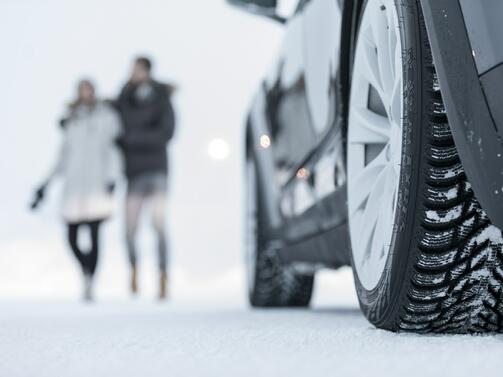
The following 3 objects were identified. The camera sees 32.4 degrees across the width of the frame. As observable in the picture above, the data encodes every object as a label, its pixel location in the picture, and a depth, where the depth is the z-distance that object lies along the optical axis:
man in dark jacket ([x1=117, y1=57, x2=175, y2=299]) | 6.92
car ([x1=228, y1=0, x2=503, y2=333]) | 1.46
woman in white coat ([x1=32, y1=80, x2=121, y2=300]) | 7.13
